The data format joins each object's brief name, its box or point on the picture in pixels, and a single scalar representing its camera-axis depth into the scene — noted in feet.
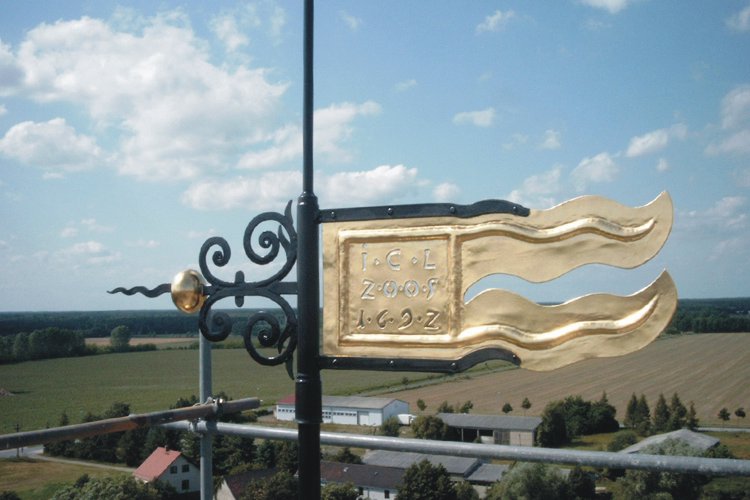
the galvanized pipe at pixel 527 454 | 7.02
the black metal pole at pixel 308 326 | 6.85
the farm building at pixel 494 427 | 79.00
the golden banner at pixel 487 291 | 5.75
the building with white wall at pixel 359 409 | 75.41
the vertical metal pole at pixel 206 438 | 10.00
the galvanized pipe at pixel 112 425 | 8.62
